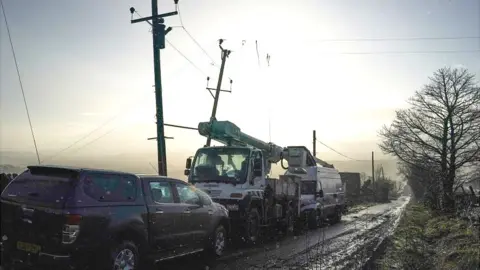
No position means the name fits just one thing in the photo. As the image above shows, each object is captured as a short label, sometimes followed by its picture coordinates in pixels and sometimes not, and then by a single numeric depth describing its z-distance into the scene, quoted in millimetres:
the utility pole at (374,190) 59125
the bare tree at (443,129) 29516
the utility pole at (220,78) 24703
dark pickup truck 5957
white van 18359
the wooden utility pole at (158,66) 15273
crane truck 12062
